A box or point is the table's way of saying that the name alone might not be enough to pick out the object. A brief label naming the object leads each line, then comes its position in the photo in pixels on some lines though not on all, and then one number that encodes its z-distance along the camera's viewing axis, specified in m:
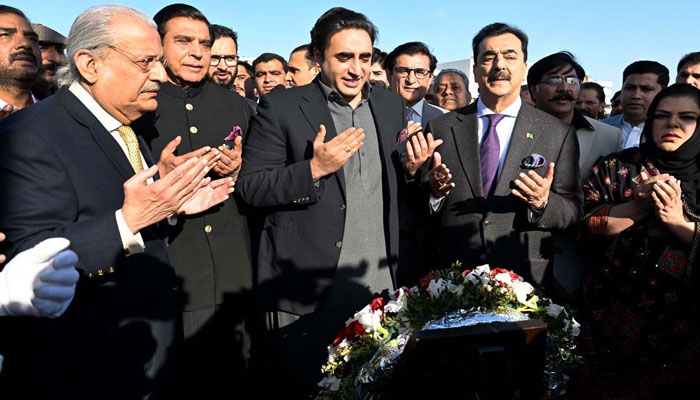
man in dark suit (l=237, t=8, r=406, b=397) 3.13
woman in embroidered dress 3.34
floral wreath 1.90
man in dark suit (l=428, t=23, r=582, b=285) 3.25
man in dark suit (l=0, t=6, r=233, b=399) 2.03
